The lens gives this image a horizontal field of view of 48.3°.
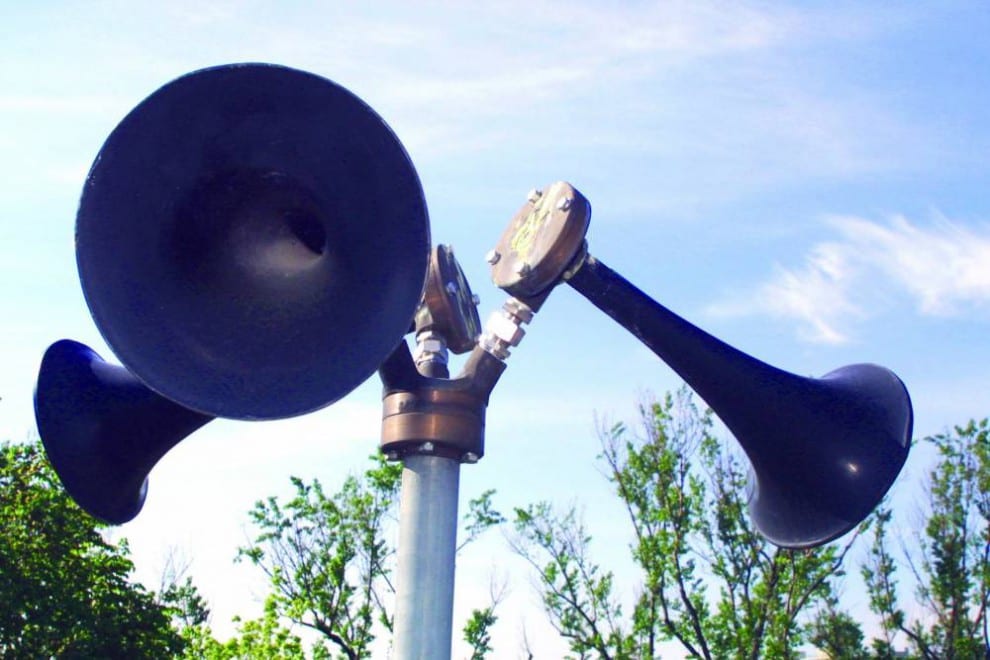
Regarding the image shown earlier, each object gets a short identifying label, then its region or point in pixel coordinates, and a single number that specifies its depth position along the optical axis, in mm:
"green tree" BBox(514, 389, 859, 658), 18875
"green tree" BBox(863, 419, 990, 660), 19609
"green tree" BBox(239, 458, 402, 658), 19766
